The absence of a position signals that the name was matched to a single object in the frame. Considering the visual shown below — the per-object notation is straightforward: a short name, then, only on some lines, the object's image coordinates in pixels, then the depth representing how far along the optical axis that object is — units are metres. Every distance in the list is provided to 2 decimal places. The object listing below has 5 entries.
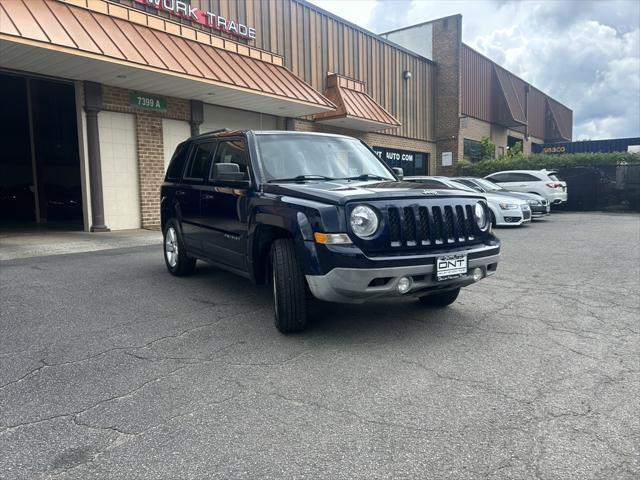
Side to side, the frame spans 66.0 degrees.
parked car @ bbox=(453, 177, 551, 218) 14.68
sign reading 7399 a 12.34
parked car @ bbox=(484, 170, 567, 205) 18.47
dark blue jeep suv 3.71
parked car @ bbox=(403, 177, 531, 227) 13.37
